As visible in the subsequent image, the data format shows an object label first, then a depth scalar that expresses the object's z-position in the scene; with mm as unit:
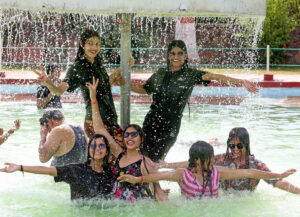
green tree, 20172
